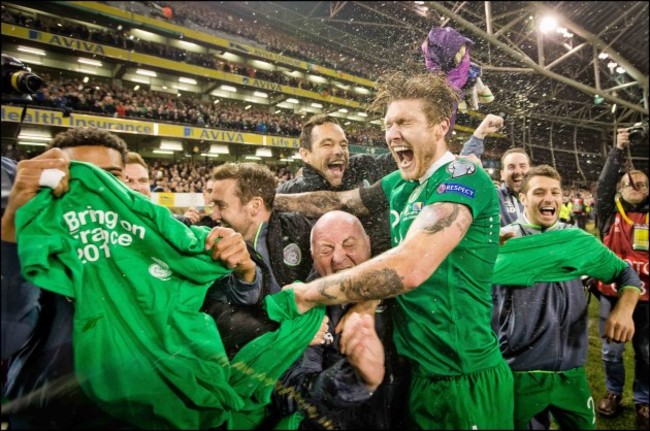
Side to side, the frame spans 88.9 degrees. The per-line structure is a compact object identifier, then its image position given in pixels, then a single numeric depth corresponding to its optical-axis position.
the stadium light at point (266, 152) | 7.59
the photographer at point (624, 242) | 2.25
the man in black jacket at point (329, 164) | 2.24
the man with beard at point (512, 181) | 2.56
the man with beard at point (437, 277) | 0.94
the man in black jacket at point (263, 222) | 1.56
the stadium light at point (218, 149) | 12.48
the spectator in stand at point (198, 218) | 2.25
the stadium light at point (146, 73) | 8.67
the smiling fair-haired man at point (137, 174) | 2.26
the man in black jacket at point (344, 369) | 0.92
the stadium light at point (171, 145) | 11.80
